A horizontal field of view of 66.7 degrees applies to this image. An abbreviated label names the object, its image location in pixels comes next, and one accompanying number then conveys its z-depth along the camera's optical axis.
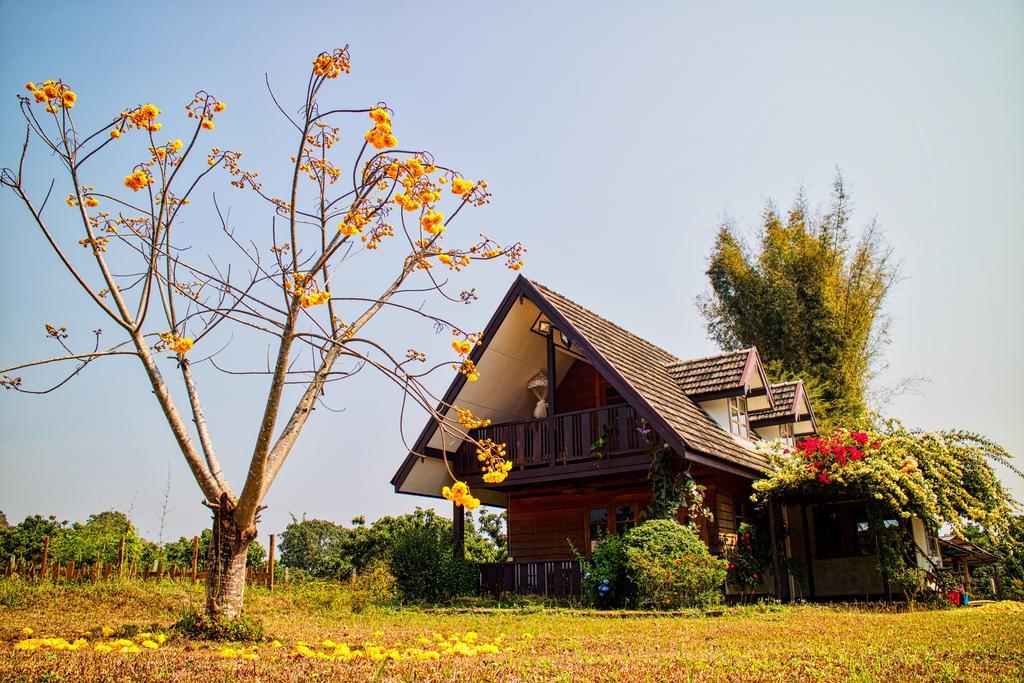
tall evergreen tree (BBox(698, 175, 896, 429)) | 25.31
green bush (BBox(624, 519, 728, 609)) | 11.87
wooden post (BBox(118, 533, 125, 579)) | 13.93
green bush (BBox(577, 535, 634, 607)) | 12.65
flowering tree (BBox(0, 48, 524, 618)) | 6.90
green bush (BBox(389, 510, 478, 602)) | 14.84
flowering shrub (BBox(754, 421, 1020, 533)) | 13.52
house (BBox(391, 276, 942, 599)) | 14.34
